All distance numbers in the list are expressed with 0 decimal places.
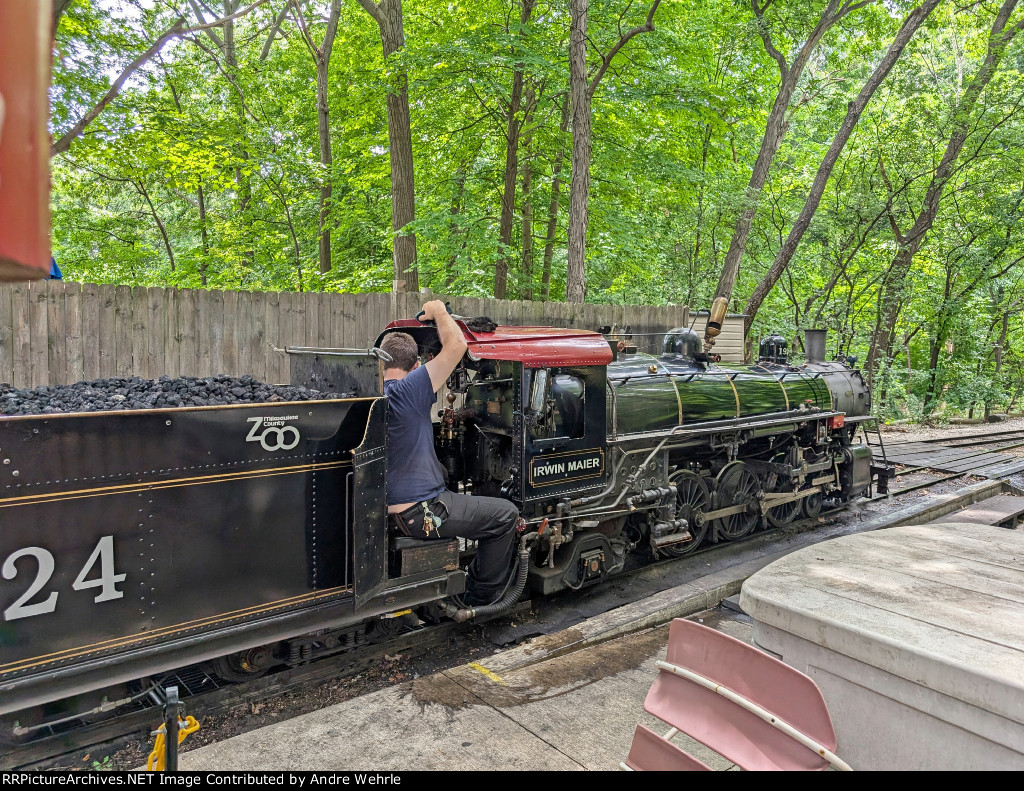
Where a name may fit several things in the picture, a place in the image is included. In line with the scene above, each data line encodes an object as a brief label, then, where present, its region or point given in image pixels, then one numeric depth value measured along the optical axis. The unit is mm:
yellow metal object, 2420
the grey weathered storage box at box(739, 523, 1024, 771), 2350
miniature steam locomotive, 3281
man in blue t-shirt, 4844
